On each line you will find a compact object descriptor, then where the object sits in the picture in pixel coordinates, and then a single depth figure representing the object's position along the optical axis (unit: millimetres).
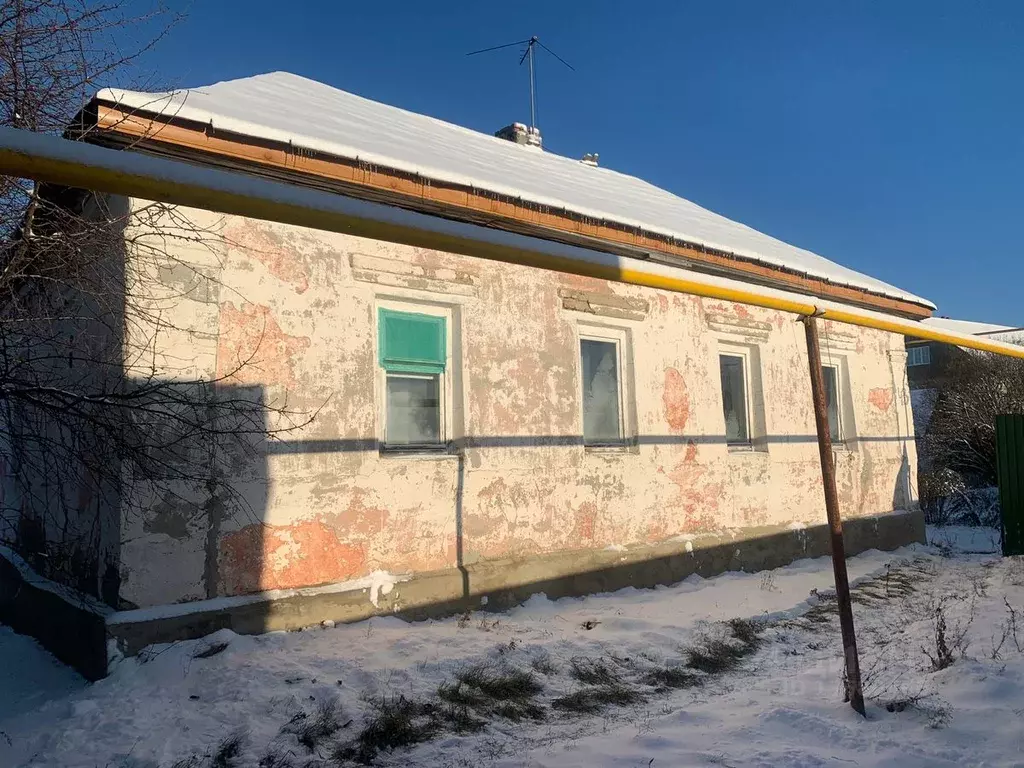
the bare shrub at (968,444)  15164
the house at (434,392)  5223
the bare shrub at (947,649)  4465
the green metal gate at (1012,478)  9711
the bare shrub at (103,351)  4016
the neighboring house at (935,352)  27078
